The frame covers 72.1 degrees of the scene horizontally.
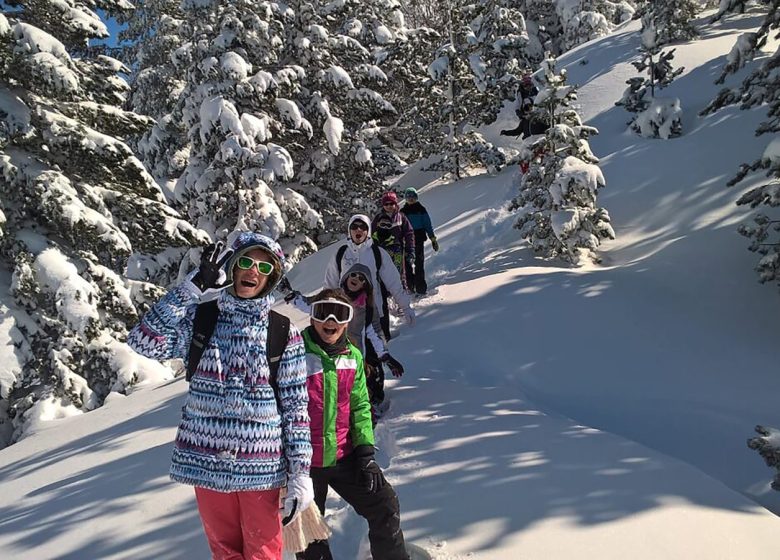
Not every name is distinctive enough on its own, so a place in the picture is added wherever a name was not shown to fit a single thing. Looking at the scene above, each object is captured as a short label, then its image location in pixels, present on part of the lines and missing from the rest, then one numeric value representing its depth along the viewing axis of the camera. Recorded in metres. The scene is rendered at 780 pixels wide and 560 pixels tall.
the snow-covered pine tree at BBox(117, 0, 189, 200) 22.30
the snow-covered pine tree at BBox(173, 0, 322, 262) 16.06
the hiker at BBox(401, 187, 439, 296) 10.13
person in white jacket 6.11
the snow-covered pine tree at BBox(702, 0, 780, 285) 7.26
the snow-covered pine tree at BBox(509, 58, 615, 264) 9.97
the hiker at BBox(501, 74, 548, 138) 18.47
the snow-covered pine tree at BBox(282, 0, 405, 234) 18.59
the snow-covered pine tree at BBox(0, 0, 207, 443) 9.50
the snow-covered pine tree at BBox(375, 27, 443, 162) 20.25
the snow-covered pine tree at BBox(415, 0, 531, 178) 18.34
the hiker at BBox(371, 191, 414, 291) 8.70
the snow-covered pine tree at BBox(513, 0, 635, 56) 28.05
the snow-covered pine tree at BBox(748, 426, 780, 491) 4.10
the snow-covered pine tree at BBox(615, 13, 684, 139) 13.89
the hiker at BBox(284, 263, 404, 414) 5.08
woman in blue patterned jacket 2.69
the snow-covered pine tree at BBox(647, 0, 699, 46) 17.48
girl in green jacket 3.34
